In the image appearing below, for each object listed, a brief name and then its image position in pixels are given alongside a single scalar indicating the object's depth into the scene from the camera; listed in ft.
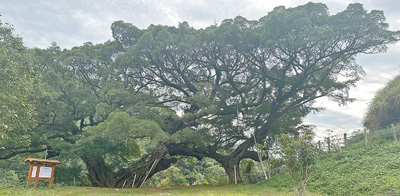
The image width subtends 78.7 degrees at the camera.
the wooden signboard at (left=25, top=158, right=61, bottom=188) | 32.99
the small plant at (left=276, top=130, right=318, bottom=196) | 21.52
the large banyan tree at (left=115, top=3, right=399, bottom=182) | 41.52
